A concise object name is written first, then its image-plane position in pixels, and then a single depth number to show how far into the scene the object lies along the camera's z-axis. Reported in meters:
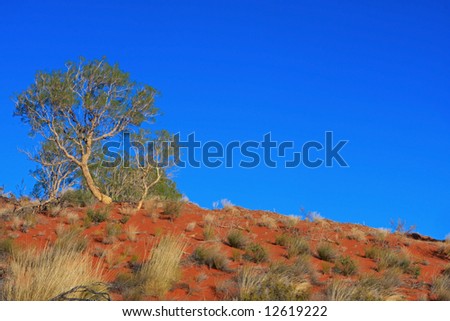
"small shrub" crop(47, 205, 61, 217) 23.46
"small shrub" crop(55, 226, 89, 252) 17.06
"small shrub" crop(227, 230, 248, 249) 18.52
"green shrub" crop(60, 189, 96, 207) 26.12
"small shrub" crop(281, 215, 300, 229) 22.86
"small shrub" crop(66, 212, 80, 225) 21.71
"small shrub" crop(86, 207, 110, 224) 21.75
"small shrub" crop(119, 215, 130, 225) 21.54
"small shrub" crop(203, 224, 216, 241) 19.20
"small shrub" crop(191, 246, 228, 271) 15.73
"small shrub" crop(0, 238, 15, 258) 16.92
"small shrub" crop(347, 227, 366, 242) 22.40
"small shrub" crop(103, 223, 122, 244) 18.48
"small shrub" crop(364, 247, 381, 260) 19.42
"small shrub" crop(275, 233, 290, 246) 19.45
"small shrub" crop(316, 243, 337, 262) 18.27
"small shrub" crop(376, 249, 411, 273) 18.27
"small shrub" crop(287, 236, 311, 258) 18.33
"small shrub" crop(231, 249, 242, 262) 17.00
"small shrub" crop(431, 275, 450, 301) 15.23
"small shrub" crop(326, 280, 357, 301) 12.41
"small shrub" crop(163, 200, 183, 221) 22.64
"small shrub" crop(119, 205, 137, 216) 22.95
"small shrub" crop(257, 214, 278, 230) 22.44
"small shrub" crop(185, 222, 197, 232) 20.50
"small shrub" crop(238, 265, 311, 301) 12.14
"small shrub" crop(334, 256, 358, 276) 16.80
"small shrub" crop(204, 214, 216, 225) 21.70
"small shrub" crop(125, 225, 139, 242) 18.88
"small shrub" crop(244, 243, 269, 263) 17.11
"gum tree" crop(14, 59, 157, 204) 27.72
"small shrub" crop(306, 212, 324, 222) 25.78
